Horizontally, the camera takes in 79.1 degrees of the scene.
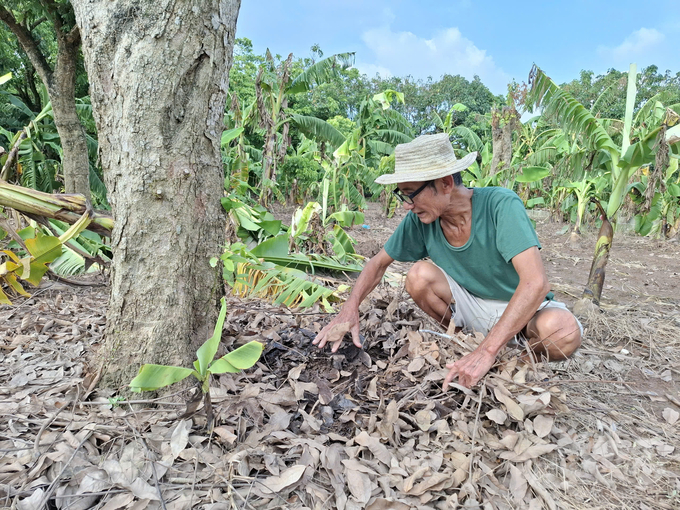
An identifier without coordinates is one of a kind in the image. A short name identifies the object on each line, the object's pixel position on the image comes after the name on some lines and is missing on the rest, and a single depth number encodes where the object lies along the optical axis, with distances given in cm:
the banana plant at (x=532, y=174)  501
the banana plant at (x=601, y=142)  358
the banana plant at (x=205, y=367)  112
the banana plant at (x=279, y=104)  710
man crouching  171
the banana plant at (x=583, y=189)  782
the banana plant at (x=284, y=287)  299
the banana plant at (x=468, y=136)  1158
